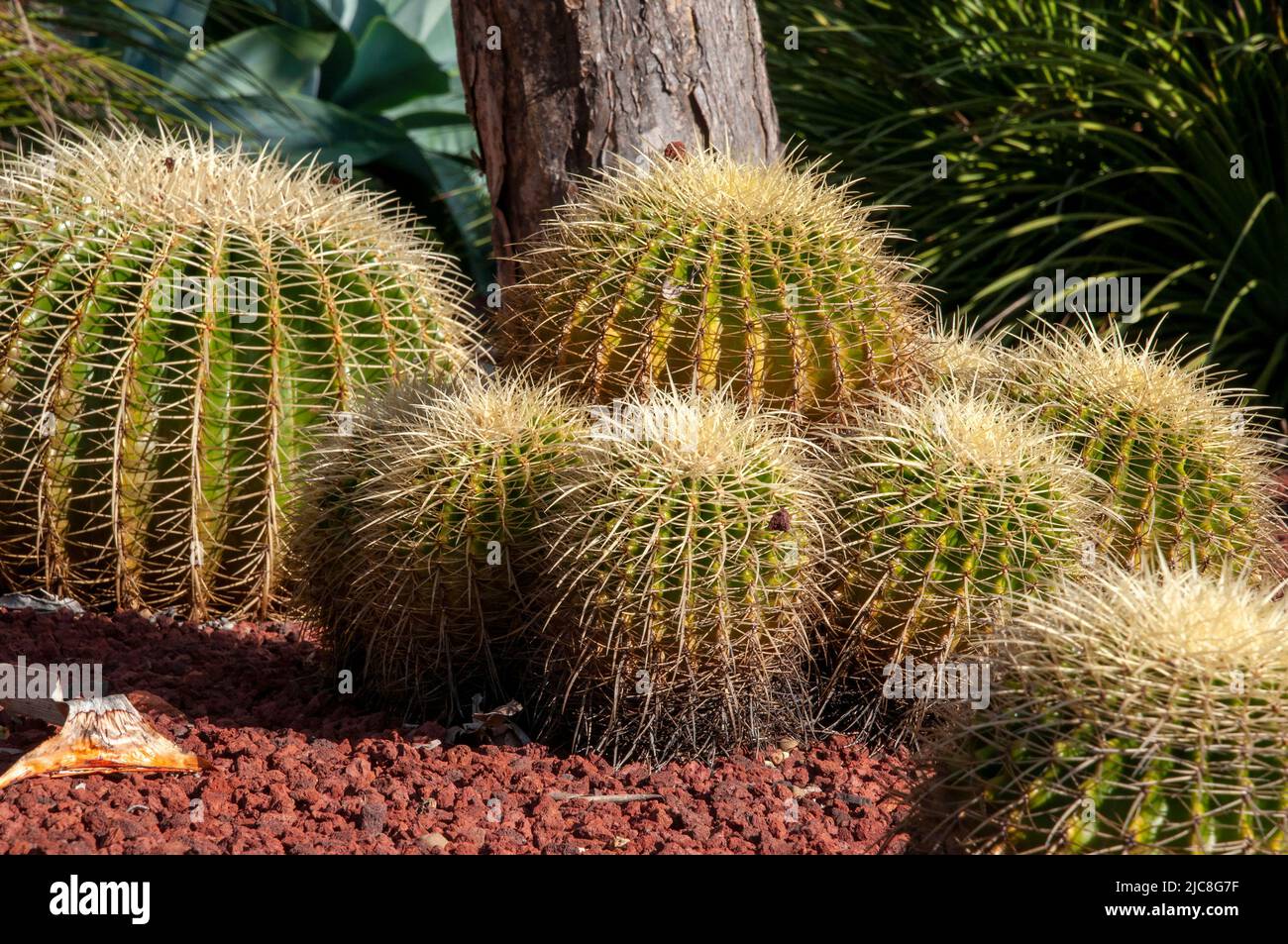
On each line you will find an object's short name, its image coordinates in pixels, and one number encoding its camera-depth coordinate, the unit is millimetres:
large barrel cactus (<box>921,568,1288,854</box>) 1824
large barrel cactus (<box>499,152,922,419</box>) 3094
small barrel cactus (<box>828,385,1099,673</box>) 2891
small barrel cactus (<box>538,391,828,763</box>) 2721
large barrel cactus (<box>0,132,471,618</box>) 3701
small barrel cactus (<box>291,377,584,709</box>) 2963
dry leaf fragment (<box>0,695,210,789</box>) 2748
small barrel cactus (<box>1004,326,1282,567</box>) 3266
